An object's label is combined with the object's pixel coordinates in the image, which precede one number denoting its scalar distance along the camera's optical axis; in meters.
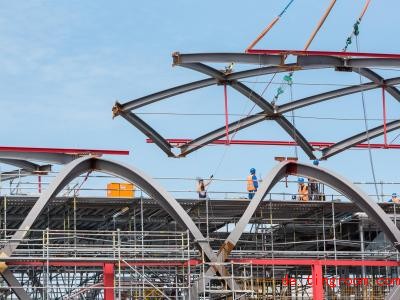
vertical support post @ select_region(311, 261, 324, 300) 44.62
